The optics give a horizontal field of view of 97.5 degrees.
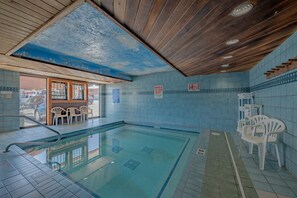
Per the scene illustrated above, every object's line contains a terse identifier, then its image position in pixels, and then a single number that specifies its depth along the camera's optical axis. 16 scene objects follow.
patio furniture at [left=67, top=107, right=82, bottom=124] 6.31
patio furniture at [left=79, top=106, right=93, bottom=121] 6.86
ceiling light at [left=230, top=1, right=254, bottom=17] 1.45
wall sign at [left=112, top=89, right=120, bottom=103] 8.07
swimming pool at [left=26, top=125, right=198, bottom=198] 2.35
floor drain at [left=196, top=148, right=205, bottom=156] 2.97
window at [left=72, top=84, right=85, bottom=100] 6.91
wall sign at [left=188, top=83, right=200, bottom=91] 5.71
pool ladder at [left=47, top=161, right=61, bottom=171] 2.92
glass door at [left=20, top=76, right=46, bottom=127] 5.33
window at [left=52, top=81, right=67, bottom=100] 6.12
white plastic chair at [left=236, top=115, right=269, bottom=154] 2.67
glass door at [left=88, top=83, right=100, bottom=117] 8.77
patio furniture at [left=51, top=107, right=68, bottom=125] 5.85
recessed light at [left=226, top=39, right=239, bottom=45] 2.32
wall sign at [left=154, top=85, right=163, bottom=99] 6.59
